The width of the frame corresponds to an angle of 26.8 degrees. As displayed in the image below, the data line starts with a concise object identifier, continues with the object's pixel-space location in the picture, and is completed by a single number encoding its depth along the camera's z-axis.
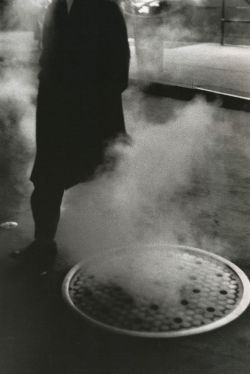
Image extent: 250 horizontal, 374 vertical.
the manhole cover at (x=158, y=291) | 2.87
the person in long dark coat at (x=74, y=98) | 3.08
